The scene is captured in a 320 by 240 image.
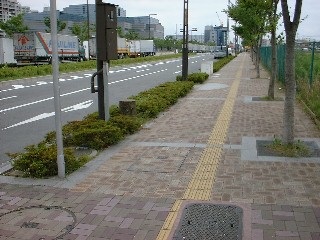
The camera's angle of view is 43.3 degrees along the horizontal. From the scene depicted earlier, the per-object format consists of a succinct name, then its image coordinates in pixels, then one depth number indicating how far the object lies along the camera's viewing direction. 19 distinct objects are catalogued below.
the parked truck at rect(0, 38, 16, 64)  38.54
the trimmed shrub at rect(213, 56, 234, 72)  30.22
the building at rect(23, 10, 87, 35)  79.79
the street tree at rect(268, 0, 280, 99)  11.84
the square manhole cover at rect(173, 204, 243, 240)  4.06
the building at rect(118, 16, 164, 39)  120.82
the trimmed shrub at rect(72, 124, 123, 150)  7.43
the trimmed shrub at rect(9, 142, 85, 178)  5.91
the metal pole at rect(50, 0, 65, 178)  5.39
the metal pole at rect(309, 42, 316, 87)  12.31
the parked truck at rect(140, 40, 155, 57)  70.69
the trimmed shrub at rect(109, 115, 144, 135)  8.51
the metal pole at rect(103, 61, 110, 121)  8.54
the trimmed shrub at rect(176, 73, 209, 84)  20.52
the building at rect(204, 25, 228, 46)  169.12
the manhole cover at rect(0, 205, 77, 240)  4.18
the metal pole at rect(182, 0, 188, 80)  19.92
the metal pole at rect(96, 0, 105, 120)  8.42
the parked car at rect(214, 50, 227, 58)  63.43
